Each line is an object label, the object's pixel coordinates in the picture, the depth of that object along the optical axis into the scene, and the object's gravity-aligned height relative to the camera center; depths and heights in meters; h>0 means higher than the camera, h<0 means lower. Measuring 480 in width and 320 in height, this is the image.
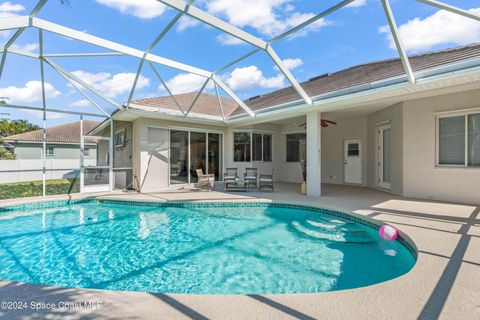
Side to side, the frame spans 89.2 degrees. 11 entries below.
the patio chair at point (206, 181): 10.27 -0.89
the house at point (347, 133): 6.70 +1.10
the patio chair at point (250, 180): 10.10 -0.84
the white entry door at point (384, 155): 9.30 +0.19
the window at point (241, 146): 12.16 +0.70
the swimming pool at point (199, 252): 3.49 -1.67
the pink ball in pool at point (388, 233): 4.30 -1.30
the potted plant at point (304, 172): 9.02 -0.47
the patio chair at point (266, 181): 9.57 -0.83
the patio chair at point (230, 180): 10.15 -0.84
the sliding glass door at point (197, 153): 11.20 +0.34
